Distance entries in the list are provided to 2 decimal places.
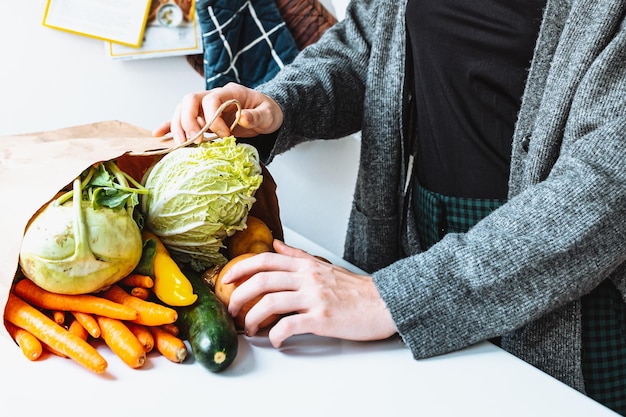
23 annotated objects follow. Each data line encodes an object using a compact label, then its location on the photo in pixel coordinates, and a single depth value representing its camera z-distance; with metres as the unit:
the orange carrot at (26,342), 0.74
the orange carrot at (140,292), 0.79
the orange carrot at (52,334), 0.71
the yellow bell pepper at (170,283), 0.77
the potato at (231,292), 0.80
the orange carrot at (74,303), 0.75
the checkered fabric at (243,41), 1.46
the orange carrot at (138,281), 0.79
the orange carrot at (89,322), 0.75
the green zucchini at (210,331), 0.71
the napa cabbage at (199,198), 0.82
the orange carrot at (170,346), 0.75
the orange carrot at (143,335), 0.76
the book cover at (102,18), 1.45
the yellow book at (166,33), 1.54
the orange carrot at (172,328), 0.78
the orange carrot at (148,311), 0.75
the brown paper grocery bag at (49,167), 0.74
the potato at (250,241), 0.89
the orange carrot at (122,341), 0.73
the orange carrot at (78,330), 0.76
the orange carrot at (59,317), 0.76
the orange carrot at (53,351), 0.75
